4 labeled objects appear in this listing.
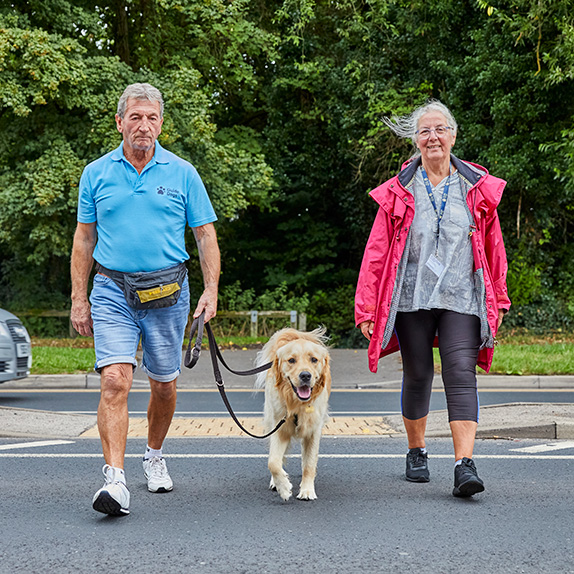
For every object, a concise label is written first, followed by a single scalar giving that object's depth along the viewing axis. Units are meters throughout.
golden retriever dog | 4.72
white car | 9.24
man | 4.40
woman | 4.79
